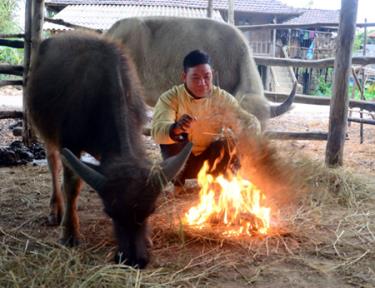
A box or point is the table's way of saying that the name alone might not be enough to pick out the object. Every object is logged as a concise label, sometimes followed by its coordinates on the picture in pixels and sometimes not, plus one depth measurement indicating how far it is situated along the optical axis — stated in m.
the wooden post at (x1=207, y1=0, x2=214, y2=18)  9.61
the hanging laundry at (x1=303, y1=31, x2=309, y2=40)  22.38
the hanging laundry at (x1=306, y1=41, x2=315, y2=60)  20.45
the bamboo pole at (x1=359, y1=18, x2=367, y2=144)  9.64
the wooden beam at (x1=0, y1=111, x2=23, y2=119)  7.42
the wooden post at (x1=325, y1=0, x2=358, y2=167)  6.20
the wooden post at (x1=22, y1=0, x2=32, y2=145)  7.40
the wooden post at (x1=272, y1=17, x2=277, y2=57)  15.79
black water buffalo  3.18
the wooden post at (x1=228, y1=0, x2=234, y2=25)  10.40
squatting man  4.24
